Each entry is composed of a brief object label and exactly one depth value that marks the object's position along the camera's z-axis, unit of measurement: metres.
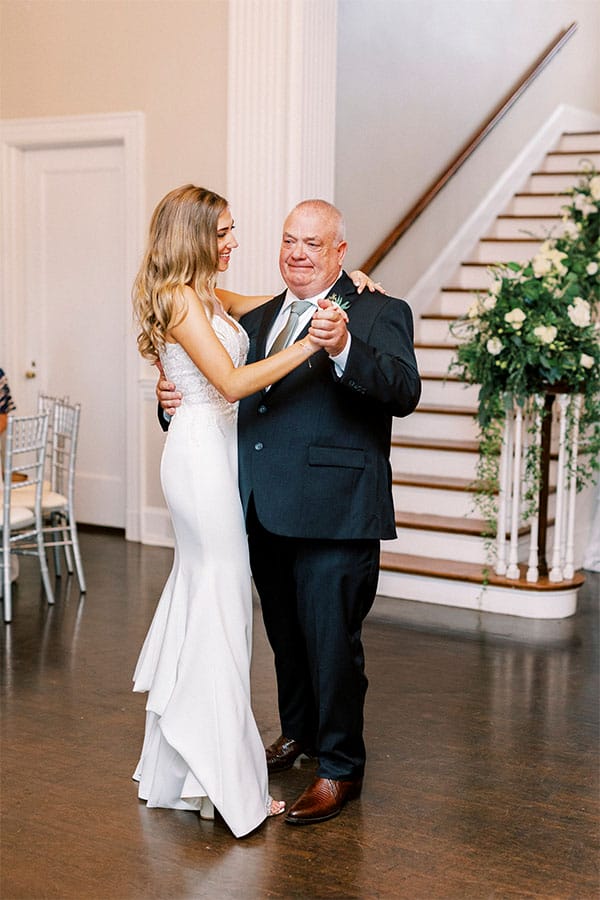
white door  7.75
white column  6.29
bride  3.23
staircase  5.88
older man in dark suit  3.27
